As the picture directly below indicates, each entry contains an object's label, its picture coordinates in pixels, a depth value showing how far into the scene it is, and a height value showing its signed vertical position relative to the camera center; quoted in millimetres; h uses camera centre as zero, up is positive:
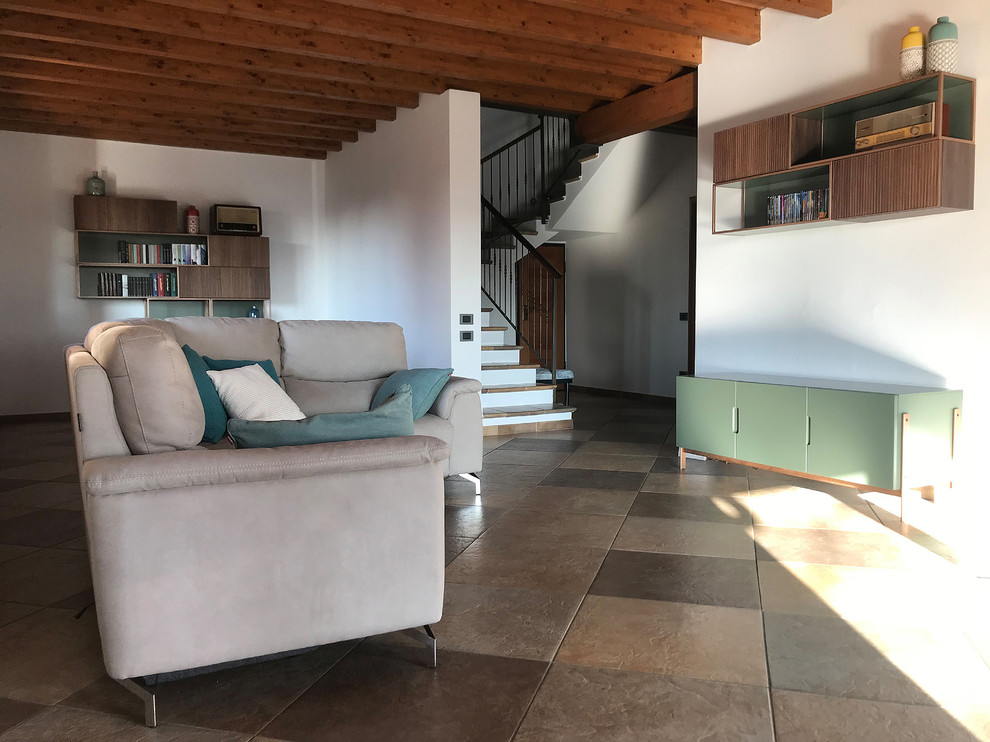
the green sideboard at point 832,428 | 3873 -579
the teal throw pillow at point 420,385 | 4191 -323
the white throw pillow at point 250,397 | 3520 -319
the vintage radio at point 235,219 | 8150 +1151
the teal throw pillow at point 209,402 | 3330 -321
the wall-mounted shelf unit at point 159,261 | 7656 +691
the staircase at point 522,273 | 6832 +634
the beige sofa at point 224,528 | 1874 -515
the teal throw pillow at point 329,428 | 2129 -282
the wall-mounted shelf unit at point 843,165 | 3861 +882
